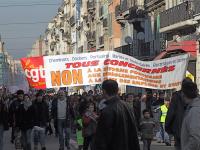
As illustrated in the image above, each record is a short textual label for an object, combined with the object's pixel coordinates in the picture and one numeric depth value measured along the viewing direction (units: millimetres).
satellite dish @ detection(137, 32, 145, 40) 50719
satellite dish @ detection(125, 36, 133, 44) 53688
